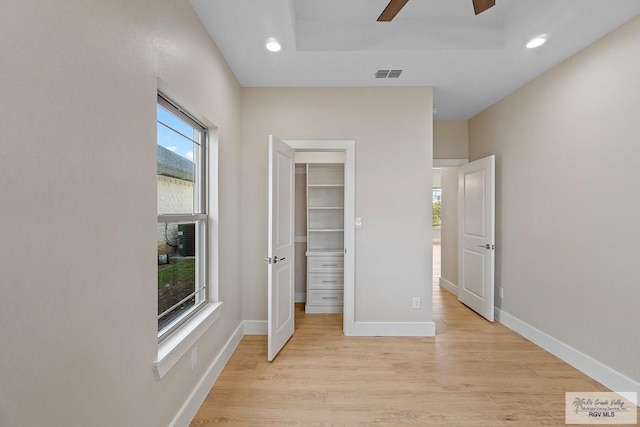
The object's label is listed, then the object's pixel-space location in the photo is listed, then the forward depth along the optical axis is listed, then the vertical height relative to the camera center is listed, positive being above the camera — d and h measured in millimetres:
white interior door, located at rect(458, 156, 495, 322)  3373 -311
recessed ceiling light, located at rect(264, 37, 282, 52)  2234 +1355
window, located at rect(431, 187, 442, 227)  9756 +76
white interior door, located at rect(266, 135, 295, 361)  2510 -339
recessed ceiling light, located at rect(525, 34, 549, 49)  2204 +1361
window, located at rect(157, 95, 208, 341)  1727 -33
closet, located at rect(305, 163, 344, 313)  3730 -384
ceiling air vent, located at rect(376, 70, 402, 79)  2715 +1349
